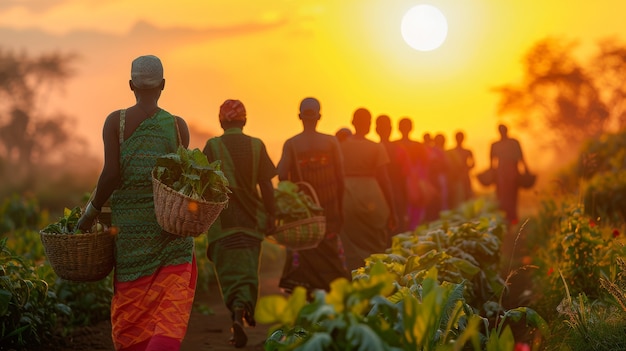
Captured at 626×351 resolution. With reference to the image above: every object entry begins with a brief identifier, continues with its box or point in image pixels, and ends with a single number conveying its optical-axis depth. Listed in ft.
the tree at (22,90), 211.00
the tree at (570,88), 196.34
